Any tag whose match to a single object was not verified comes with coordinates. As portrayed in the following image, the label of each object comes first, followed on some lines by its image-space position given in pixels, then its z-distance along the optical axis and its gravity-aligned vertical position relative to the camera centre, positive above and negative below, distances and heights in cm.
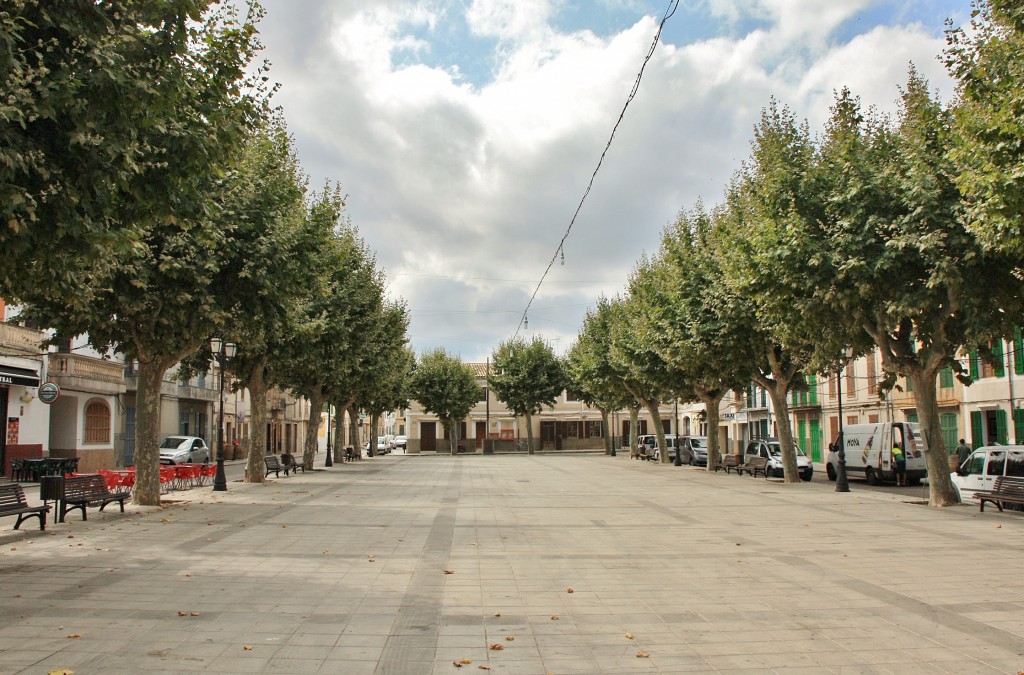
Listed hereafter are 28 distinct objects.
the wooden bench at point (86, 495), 1357 -125
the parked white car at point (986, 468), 1814 -141
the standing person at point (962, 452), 2764 -154
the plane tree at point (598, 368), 4541 +279
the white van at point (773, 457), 2923 -174
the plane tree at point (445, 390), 6556 +230
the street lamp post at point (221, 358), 2019 +171
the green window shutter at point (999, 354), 2888 +196
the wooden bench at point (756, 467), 2928 -206
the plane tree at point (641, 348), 3299 +292
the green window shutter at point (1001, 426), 2911 -69
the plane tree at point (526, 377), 6406 +316
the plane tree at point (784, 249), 1675 +367
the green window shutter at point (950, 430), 3244 -89
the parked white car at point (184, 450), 3409 -124
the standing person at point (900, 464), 2670 -185
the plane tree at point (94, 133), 695 +281
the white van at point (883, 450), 2705 -142
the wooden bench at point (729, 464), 3213 -209
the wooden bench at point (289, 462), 3078 -164
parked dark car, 4025 -195
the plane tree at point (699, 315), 2466 +321
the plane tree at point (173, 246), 860 +265
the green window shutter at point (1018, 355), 2806 +184
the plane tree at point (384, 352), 3353 +303
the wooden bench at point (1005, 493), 1560 -171
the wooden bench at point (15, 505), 1154 -117
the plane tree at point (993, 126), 1048 +396
